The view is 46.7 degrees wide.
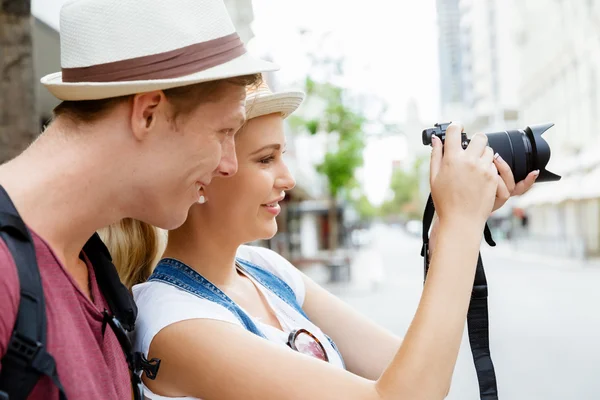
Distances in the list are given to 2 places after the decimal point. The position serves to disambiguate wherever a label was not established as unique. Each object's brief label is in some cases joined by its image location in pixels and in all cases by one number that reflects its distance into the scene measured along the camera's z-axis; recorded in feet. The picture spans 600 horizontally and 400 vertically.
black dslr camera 5.14
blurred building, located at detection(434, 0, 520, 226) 175.52
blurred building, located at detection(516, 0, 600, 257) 85.10
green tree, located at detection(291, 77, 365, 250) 61.93
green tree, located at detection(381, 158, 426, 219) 327.80
